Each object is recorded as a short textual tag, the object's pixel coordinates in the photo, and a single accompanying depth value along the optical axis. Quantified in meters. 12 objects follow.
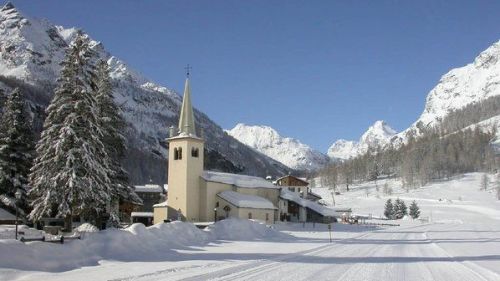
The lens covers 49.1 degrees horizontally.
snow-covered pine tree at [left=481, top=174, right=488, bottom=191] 184.38
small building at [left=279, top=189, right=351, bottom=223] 86.44
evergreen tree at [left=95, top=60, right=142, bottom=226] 40.25
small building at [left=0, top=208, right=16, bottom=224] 41.47
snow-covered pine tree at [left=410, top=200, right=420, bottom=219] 124.32
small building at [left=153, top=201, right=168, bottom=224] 65.25
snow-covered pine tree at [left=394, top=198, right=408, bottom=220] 129.02
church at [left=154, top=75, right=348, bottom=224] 65.38
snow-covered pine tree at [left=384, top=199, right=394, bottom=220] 129.88
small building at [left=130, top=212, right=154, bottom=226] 70.25
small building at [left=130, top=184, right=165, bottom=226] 88.66
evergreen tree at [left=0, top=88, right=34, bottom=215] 40.91
